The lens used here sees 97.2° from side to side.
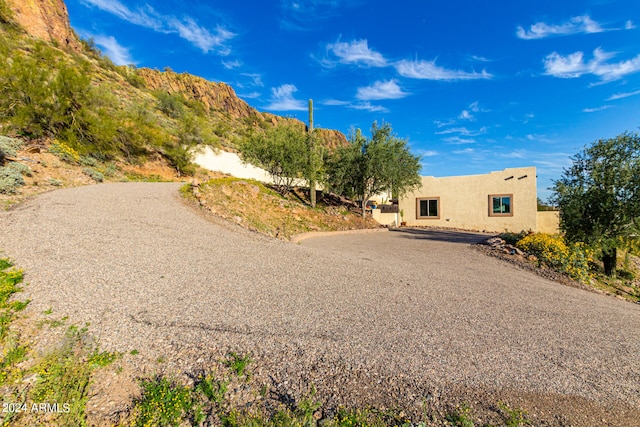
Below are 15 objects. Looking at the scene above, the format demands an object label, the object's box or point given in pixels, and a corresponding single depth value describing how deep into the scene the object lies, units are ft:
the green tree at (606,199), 29.50
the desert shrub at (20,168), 30.34
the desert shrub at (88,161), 46.80
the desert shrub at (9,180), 26.71
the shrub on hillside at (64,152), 43.47
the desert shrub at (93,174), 42.50
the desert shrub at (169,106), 111.86
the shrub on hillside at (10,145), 33.29
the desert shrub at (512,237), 39.09
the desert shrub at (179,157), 73.36
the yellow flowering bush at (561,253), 26.81
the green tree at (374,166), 61.05
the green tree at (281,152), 62.18
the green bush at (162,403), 7.36
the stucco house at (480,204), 63.46
